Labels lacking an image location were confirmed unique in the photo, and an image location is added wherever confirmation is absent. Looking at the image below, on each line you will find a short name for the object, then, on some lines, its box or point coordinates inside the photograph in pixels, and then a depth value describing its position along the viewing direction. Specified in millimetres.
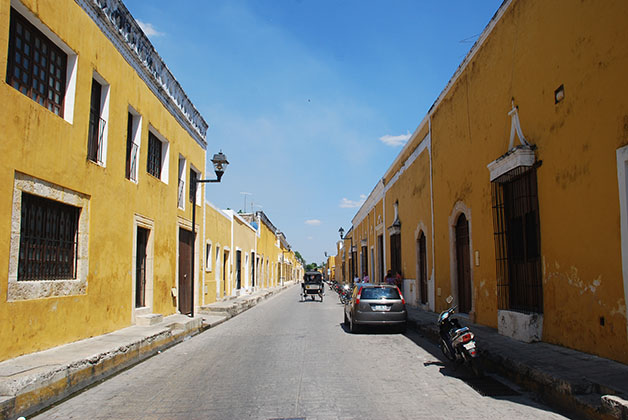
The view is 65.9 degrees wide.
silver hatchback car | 12820
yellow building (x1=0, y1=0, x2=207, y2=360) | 7215
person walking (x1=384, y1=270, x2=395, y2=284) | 21447
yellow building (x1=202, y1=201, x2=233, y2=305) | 20531
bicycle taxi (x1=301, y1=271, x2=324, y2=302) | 30484
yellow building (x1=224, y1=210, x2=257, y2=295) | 27969
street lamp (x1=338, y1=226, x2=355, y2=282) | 45856
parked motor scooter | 7289
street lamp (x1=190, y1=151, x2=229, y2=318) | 15516
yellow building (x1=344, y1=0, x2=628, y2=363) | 6809
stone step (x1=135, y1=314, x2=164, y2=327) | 11981
